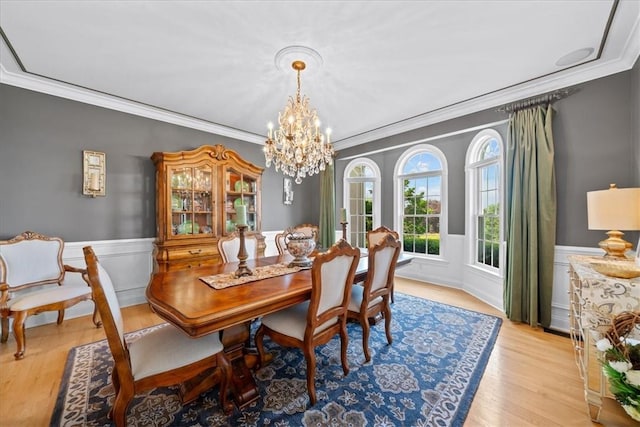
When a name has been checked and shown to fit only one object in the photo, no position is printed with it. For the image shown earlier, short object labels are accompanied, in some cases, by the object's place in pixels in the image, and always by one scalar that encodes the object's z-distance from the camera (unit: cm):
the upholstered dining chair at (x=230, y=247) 263
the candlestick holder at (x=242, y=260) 181
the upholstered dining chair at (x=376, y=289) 199
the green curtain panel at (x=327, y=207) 509
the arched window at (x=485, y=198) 326
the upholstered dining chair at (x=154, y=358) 120
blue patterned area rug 148
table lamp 183
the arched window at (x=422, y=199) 405
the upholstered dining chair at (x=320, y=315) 155
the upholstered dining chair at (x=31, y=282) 216
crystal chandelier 237
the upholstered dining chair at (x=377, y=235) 336
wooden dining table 125
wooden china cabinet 324
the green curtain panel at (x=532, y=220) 261
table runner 175
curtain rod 258
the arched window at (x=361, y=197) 483
